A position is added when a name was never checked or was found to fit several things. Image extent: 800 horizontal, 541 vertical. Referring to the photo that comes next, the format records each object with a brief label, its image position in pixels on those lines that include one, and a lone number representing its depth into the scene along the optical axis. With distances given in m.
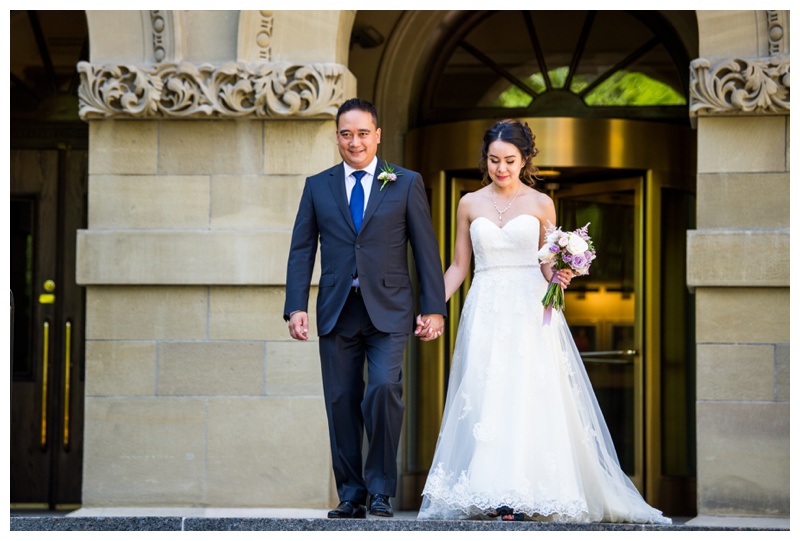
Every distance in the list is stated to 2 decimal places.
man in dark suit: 12.11
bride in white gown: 12.41
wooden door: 20.53
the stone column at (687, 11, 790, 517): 15.70
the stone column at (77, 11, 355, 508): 16.21
